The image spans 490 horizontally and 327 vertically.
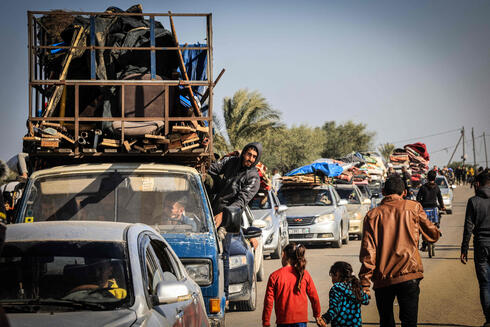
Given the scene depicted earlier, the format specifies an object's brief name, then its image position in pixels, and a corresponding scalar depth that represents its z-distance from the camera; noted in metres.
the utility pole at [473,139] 103.99
